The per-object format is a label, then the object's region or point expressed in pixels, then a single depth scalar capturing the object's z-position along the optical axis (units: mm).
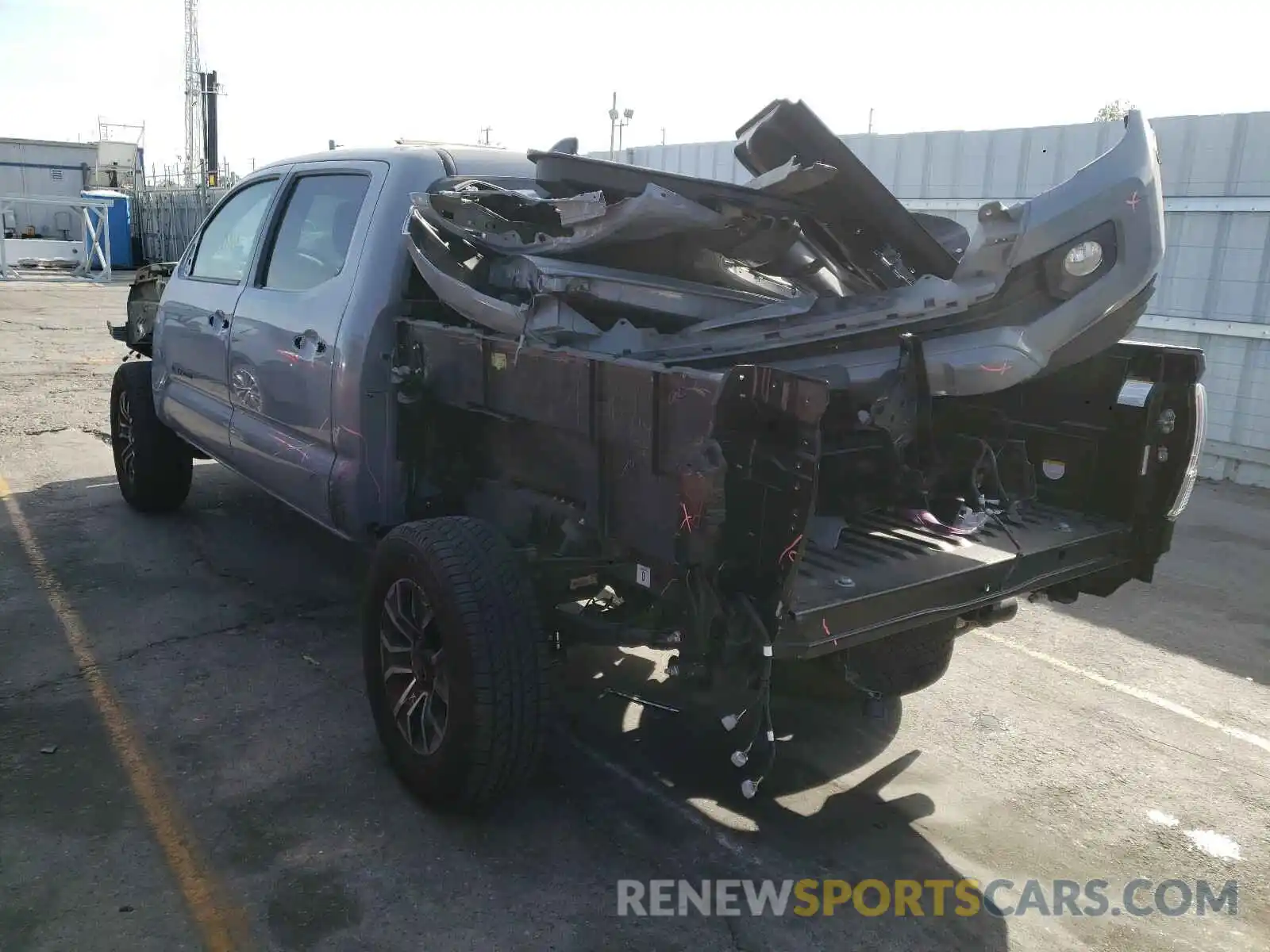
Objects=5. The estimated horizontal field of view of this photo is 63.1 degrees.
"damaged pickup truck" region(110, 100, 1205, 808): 2828
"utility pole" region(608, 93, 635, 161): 29516
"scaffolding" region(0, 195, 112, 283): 27219
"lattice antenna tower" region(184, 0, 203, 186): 58688
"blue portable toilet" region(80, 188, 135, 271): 30641
